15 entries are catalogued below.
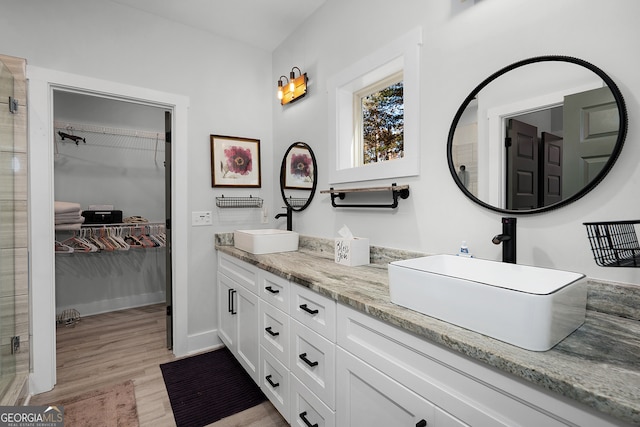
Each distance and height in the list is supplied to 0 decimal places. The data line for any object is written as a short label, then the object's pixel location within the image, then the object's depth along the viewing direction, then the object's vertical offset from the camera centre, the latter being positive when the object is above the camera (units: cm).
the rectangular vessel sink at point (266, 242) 211 -24
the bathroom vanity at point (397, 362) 62 -43
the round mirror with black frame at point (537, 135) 101 +28
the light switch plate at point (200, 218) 253 -8
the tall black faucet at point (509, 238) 112 -11
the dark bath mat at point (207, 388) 179 -119
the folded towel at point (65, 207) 276 +1
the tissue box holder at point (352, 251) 172 -24
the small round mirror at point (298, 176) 240 +27
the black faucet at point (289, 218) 257 -8
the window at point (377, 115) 160 +60
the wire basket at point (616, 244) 90 -11
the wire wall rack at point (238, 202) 264 +6
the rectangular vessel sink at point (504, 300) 71 -25
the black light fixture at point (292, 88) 239 +98
